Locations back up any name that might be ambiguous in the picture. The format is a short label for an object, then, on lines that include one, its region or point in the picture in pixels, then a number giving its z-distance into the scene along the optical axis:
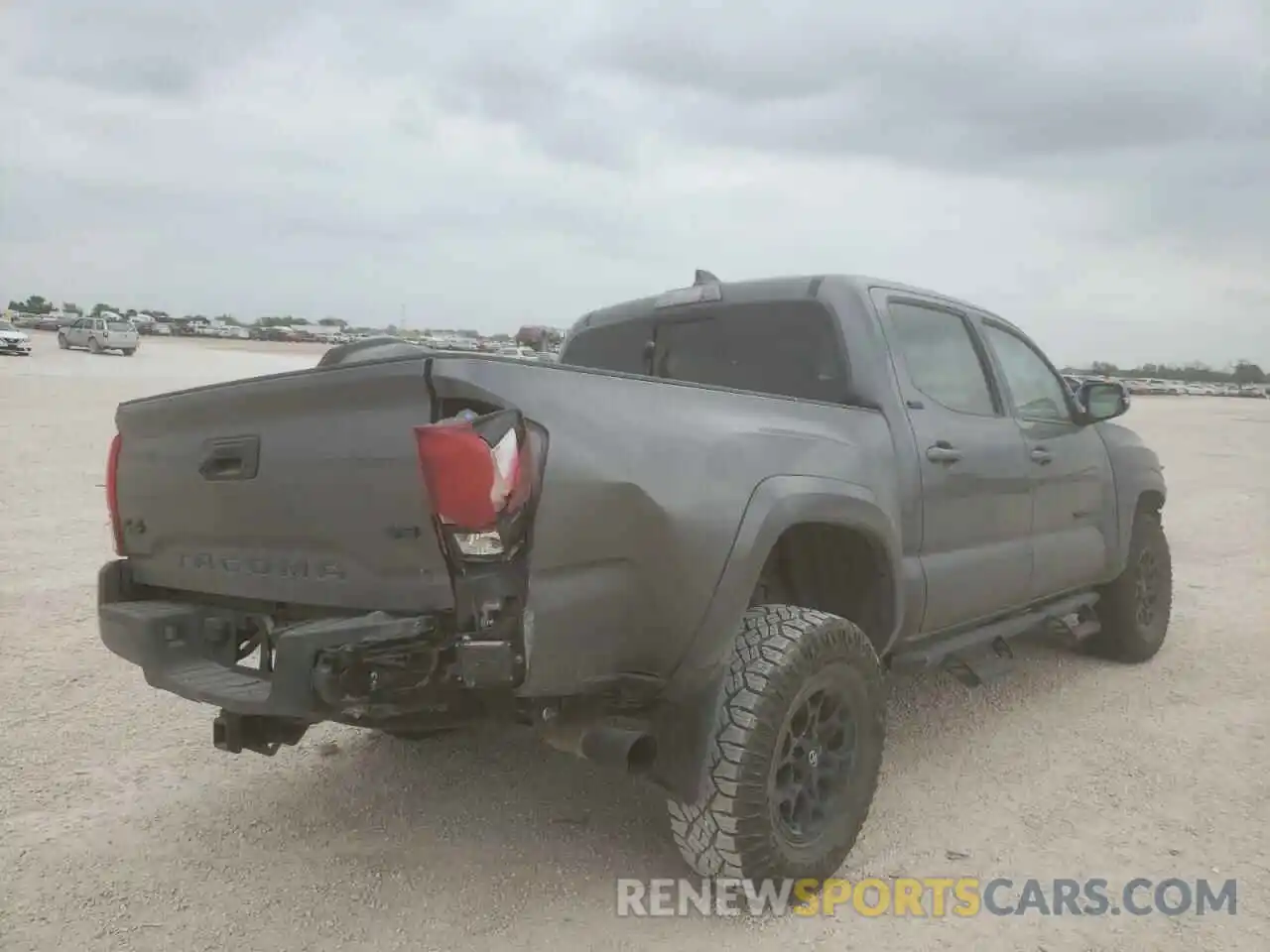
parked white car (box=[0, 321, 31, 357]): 33.88
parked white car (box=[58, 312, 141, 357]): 38.90
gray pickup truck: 2.44
